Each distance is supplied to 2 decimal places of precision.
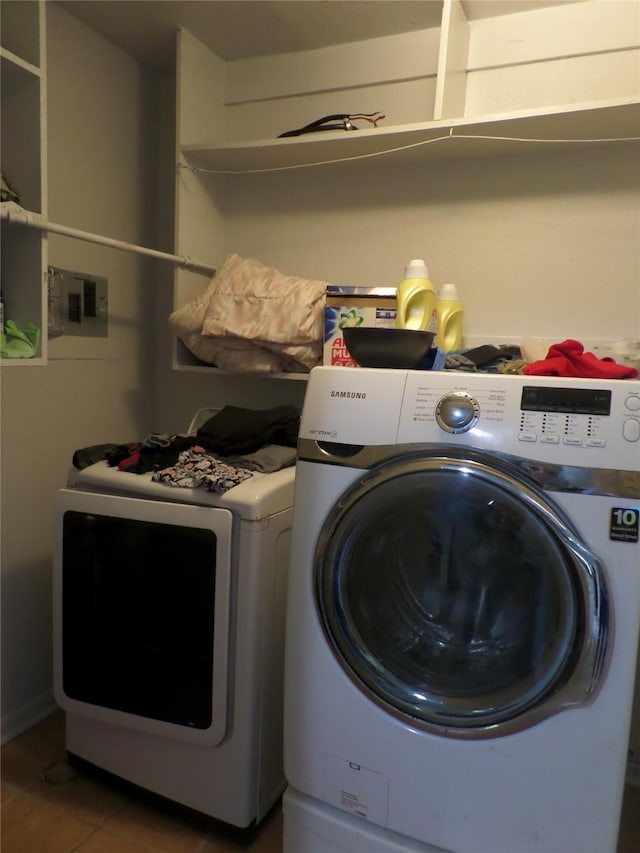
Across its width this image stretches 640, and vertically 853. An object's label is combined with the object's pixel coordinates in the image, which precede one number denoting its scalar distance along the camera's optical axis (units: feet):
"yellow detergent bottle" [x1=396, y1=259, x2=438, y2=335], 5.25
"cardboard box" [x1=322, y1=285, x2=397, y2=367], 5.52
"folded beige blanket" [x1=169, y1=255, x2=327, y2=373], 5.70
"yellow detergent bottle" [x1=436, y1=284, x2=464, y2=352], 5.63
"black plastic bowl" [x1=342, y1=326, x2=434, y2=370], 4.09
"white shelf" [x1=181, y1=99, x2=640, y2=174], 4.90
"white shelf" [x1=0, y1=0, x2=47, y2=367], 4.68
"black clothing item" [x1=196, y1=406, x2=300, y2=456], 5.15
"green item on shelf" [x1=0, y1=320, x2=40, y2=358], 4.71
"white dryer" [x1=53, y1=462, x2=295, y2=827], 4.45
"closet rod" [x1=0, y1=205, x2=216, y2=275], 4.45
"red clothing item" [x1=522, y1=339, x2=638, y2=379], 3.83
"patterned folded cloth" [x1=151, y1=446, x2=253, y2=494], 4.49
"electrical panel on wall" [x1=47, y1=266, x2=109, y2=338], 6.05
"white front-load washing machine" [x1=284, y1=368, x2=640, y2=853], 3.25
